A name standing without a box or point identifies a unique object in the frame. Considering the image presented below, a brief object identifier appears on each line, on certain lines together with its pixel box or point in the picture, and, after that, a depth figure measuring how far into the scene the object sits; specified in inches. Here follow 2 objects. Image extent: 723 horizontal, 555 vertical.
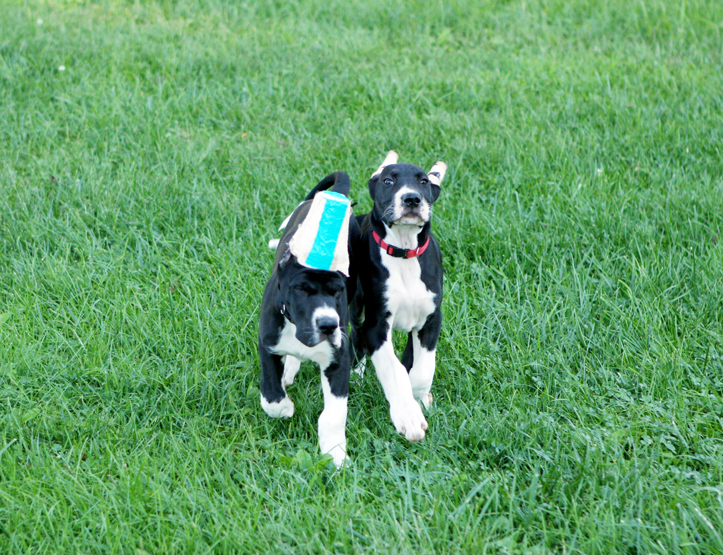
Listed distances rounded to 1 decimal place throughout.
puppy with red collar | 242.1
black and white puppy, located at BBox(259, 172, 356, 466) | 218.7
